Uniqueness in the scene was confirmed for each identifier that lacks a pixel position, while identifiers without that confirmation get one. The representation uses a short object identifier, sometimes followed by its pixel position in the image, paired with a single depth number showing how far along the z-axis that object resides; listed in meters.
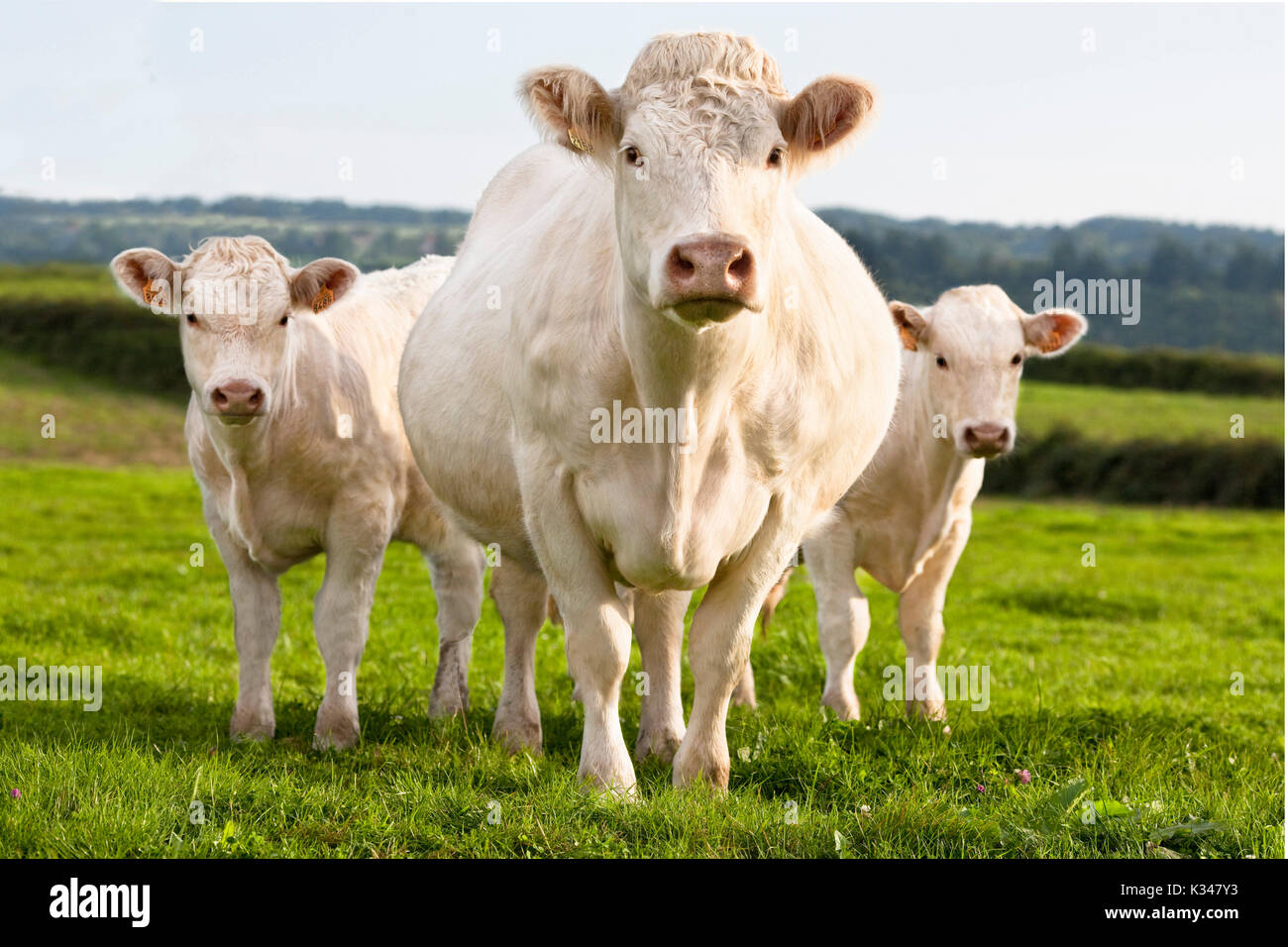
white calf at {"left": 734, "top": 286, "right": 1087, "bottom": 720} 7.33
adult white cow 4.50
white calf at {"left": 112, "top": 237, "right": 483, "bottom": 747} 6.44
